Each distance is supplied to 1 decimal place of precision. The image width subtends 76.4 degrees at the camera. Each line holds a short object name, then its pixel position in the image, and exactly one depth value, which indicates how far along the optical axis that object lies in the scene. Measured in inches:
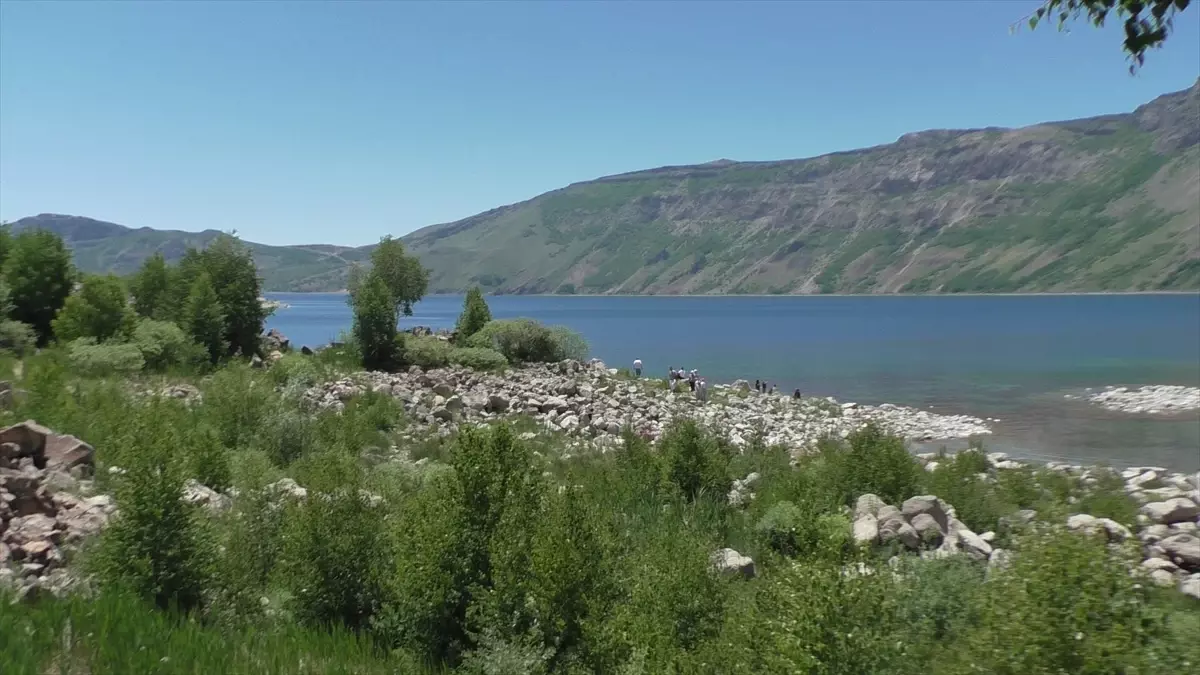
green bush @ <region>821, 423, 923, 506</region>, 559.8
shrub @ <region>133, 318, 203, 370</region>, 994.7
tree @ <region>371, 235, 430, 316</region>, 1720.0
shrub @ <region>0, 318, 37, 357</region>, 960.9
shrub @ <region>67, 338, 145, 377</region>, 859.4
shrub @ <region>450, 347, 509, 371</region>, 1369.3
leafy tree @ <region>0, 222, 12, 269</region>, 1219.2
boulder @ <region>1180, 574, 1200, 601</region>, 374.0
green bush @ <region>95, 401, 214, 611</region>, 281.6
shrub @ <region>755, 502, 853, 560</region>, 287.7
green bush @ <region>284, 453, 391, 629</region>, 299.9
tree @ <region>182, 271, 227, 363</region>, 1113.4
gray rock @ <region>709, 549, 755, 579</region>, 370.3
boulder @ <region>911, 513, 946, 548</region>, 453.4
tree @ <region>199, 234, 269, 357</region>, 1240.8
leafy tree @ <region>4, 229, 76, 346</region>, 1120.2
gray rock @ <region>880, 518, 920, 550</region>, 443.8
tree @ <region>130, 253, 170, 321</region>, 1289.4
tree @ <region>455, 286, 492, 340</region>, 1621.6
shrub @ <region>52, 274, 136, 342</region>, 1022.4
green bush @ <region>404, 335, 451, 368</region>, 1346.0
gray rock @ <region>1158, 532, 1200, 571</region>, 461.4
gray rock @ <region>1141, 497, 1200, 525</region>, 570.9
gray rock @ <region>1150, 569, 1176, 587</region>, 374.5
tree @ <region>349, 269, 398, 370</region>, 1291.8
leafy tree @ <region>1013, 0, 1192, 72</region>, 154.8
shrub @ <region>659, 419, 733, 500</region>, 574.2
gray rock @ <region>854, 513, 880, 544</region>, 440.8
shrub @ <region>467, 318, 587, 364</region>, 1519.4
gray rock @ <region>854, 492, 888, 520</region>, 499.8
